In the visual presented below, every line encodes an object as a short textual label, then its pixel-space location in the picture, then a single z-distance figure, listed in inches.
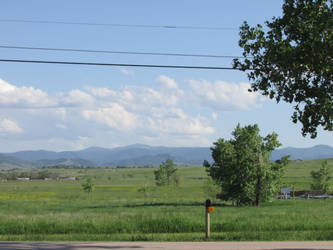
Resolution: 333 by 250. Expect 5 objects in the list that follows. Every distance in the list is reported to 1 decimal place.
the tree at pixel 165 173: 4621.1
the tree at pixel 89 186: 3914.9
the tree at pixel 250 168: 1817.2
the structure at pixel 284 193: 2926.2
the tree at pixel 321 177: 3592.5
